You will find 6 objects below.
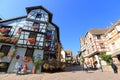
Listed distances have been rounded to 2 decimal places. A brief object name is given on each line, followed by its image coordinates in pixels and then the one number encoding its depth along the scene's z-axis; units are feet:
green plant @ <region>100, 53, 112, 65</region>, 40.99
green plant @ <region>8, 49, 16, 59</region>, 26.20
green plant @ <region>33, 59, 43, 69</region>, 26.43
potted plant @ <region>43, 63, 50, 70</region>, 26.26
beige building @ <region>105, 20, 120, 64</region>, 35.82
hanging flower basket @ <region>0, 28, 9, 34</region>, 29.54
